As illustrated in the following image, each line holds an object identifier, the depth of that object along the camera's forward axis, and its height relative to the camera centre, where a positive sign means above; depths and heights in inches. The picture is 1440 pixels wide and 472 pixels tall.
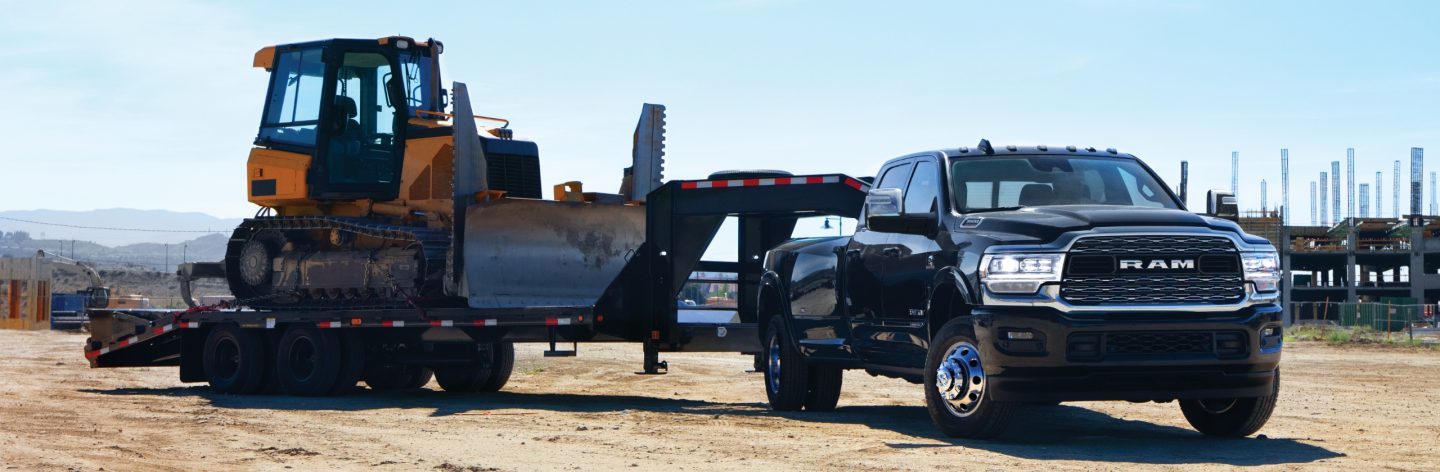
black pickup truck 407.5 -4.9
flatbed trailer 635.5 -16.2
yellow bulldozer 701.3 +28.6
